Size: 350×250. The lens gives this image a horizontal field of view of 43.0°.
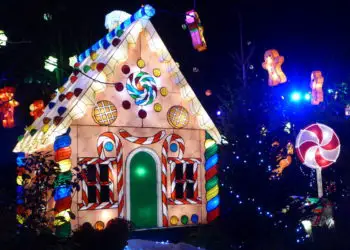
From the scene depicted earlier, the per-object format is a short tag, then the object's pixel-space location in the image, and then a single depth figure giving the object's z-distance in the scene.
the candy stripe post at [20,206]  6.57
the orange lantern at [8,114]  17.04
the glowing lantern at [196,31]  12.34
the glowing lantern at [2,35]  6.04
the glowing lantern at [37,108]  14.45
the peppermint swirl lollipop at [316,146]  11.08
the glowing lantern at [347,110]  19.71
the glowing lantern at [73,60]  14.84
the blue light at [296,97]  17.62
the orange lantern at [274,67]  17.67
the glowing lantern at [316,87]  20.00
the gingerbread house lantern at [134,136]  11.33
